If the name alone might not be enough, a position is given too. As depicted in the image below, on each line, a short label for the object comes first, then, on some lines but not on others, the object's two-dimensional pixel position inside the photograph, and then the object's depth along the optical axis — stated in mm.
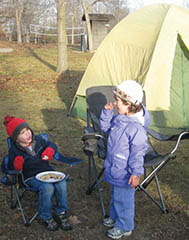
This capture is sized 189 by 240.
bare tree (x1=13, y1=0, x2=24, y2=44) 20983
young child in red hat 2799
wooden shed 18922
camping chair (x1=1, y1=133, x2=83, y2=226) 2773
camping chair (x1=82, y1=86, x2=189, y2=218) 2998
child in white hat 2549
